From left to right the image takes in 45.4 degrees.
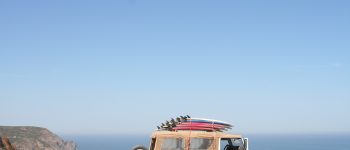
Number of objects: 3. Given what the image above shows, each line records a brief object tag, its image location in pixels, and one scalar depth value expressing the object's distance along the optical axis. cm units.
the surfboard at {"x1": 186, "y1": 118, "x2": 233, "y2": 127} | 1367
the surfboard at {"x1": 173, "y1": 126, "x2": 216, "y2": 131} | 1353
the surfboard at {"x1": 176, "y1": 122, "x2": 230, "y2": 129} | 1359
